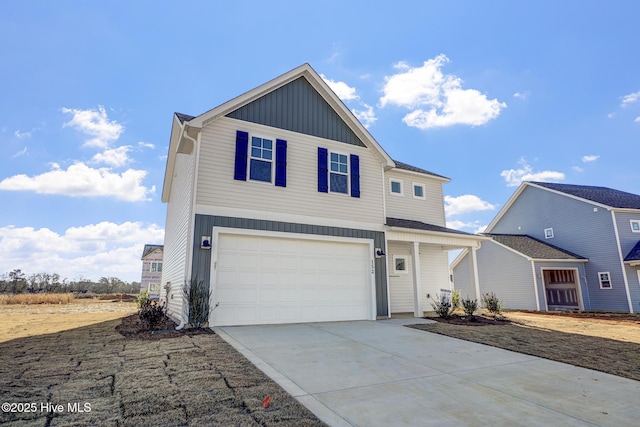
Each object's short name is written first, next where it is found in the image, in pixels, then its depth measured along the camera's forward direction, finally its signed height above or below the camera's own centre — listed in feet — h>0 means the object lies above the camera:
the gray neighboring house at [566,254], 62.08 +4.70
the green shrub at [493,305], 43.29 -3.20
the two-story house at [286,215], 29.17 +6.26
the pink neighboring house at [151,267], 108.78 +4.75
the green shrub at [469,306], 36.63 -2.85
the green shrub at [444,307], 37.47 -2.94
